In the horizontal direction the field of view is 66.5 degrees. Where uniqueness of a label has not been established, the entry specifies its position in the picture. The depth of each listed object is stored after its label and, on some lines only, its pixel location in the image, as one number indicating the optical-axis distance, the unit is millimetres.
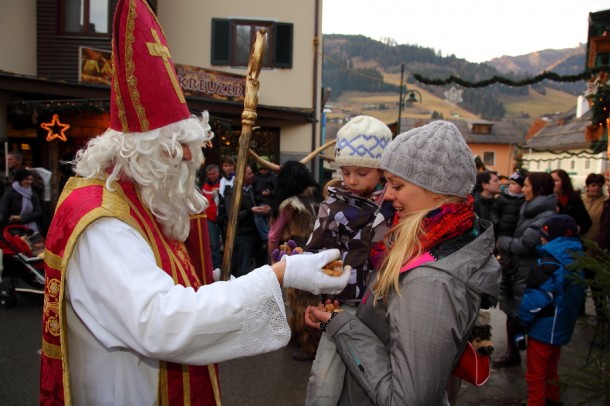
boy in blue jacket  3613
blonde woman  1452
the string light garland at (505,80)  7910
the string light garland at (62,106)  8914
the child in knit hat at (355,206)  2633
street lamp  14780
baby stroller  6012
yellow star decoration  9461
